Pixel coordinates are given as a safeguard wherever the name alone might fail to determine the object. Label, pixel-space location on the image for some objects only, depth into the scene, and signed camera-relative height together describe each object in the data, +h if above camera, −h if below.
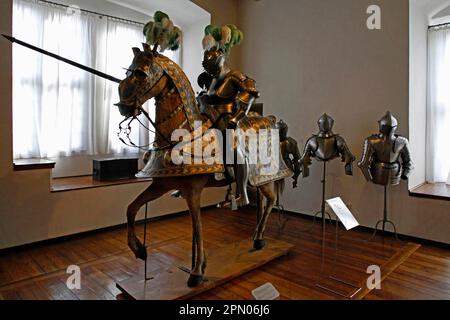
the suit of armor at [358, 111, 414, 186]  3.58 +0.02
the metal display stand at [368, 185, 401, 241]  3.83 -0.73
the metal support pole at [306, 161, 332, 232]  4.09 -0.40
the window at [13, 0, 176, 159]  4.03 +0.95
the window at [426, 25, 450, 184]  4.12 +0.70
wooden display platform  2.39 -0.93
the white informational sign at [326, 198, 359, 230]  2.44 -0.40
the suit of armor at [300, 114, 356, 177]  3.81 +0.14
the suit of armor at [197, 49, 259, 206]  2.56 +0.46
